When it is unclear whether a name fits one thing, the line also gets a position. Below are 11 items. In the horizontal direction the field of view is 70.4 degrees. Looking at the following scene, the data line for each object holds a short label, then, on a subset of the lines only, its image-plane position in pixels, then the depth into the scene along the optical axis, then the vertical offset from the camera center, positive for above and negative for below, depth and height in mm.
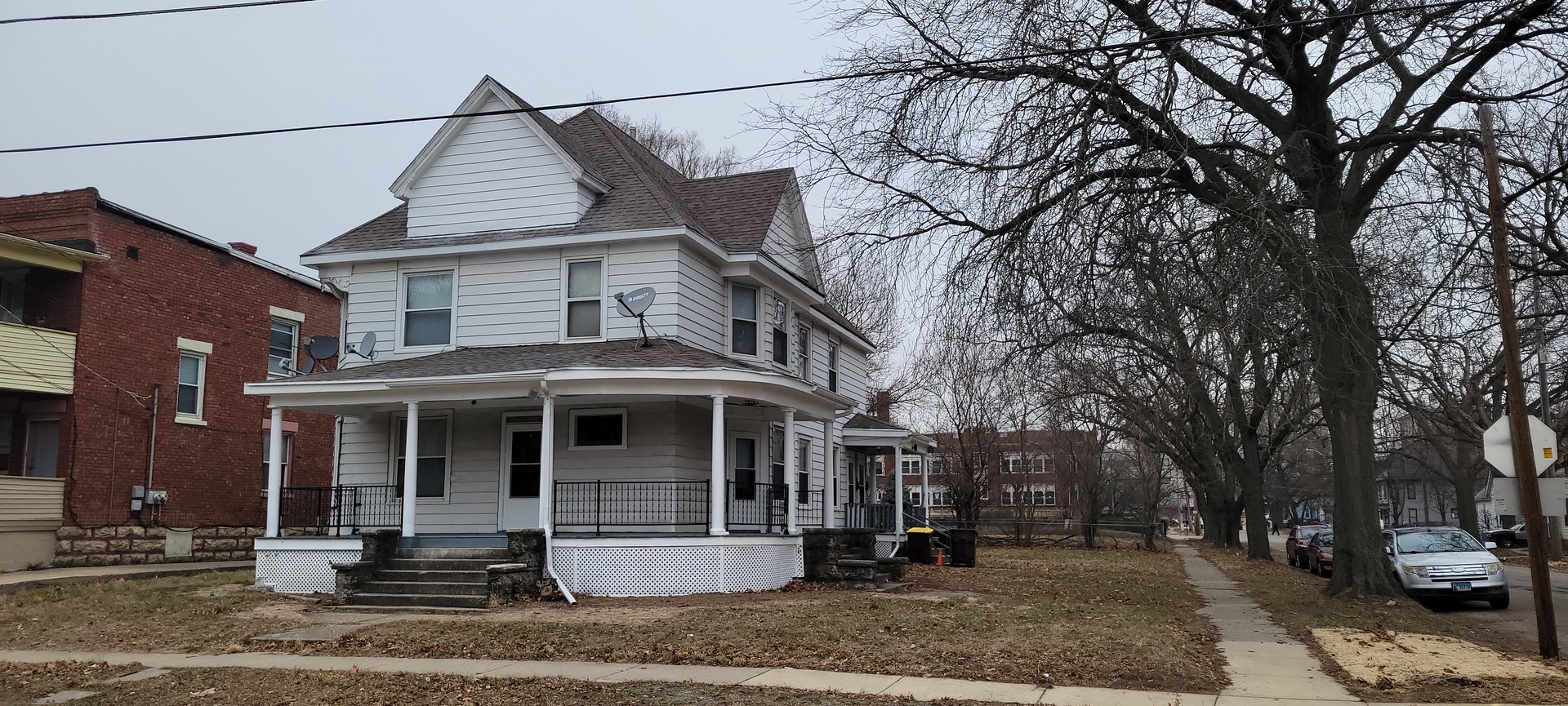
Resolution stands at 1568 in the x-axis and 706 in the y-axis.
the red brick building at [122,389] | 22031 +2252
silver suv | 18500 -1325
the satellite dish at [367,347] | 19656 +2615
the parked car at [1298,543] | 33438 -1511
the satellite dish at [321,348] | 19891 +2647
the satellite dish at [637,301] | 17578 +3059
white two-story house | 16750 +1730
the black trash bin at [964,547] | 25844 -1207
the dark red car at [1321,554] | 28453 -1561
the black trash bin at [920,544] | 26297 -1171
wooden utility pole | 11617 +613
